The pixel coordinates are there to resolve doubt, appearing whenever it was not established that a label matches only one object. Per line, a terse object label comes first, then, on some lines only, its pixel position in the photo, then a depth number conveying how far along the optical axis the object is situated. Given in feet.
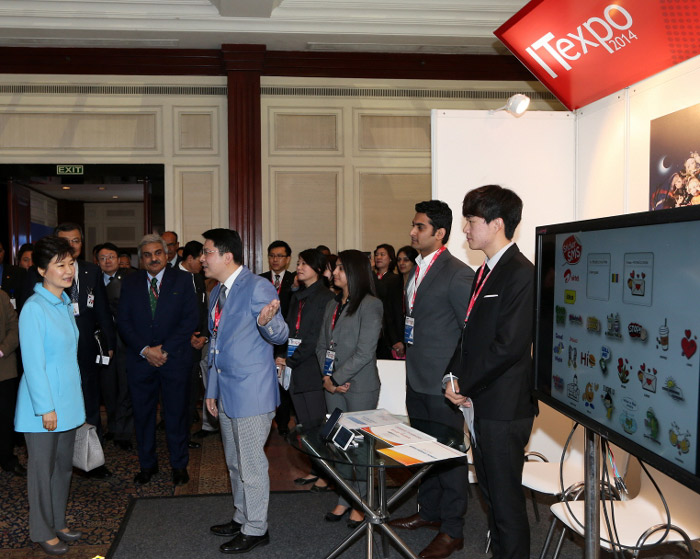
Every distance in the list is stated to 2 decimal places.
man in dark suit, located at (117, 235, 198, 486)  13.00
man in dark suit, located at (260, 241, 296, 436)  16.98
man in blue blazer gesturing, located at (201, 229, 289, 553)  9.64
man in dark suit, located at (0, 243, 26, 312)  15.96
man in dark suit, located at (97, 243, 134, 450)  15.78
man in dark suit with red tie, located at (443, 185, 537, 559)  7.75
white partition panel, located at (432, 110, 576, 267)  12.75
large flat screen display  3.93
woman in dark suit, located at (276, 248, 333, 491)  12.59
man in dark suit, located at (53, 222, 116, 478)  13.52
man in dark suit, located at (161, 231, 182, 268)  19.42
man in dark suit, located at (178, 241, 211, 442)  15.85
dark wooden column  22.12
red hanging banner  9.82
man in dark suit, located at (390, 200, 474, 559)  9.88
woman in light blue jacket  9.31
